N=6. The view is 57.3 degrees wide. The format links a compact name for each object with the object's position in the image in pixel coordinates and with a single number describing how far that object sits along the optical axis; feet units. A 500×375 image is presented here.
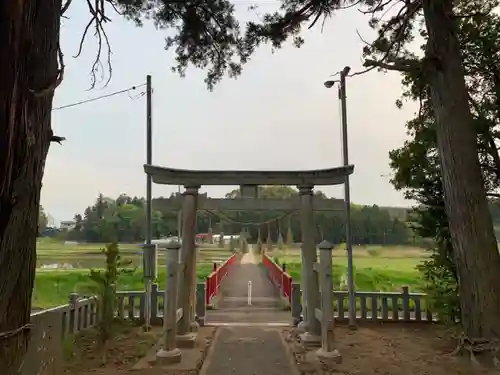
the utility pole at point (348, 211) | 27.37
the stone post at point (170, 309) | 18.99
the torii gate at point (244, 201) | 24.09
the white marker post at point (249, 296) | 40.47
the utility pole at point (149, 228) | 26.23
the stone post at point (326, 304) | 19.21
